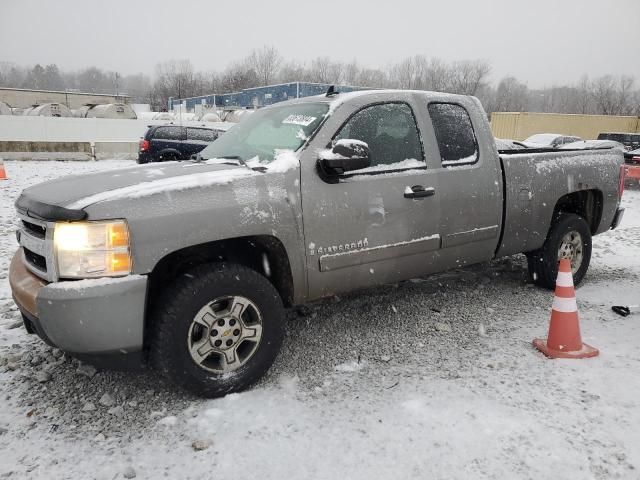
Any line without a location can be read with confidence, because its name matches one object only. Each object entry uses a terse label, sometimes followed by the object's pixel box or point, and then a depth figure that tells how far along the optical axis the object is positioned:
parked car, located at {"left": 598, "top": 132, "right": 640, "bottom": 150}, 18.62
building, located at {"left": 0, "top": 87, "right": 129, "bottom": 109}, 54.53
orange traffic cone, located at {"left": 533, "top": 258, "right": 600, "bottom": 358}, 3.42
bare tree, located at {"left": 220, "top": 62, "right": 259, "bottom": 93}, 89.62
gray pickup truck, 2.54
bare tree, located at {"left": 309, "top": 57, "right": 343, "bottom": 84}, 95.38
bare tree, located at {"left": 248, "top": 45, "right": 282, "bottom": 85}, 95.75
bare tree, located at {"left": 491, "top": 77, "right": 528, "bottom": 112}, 93.02
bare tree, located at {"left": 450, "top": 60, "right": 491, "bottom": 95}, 83.56
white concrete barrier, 20.14
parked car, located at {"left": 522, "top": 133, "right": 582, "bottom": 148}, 19.80
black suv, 14.82
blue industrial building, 50.38
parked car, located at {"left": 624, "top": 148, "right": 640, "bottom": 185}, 13.88
